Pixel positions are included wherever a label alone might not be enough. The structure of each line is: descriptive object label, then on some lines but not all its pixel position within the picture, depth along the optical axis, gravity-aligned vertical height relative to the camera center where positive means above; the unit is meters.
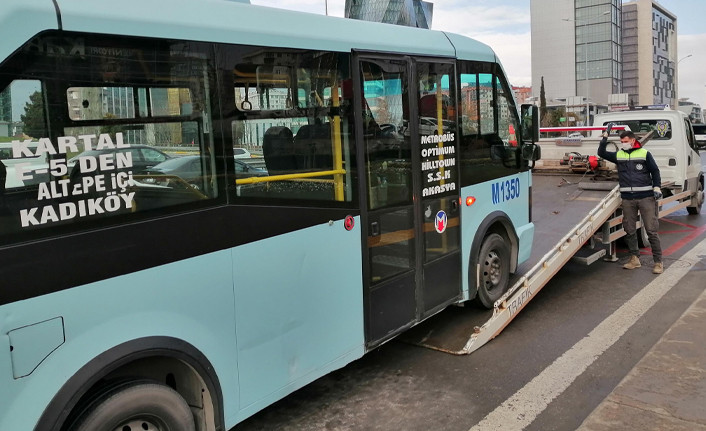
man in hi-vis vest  7.99 -0.69
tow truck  5.84 -0.99
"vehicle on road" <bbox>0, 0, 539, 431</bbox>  2.62 -0.31
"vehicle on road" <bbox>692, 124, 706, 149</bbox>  34.52 +0.01
